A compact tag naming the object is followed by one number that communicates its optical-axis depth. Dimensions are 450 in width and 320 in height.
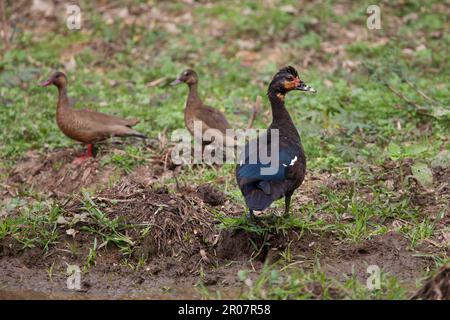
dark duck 12.87
